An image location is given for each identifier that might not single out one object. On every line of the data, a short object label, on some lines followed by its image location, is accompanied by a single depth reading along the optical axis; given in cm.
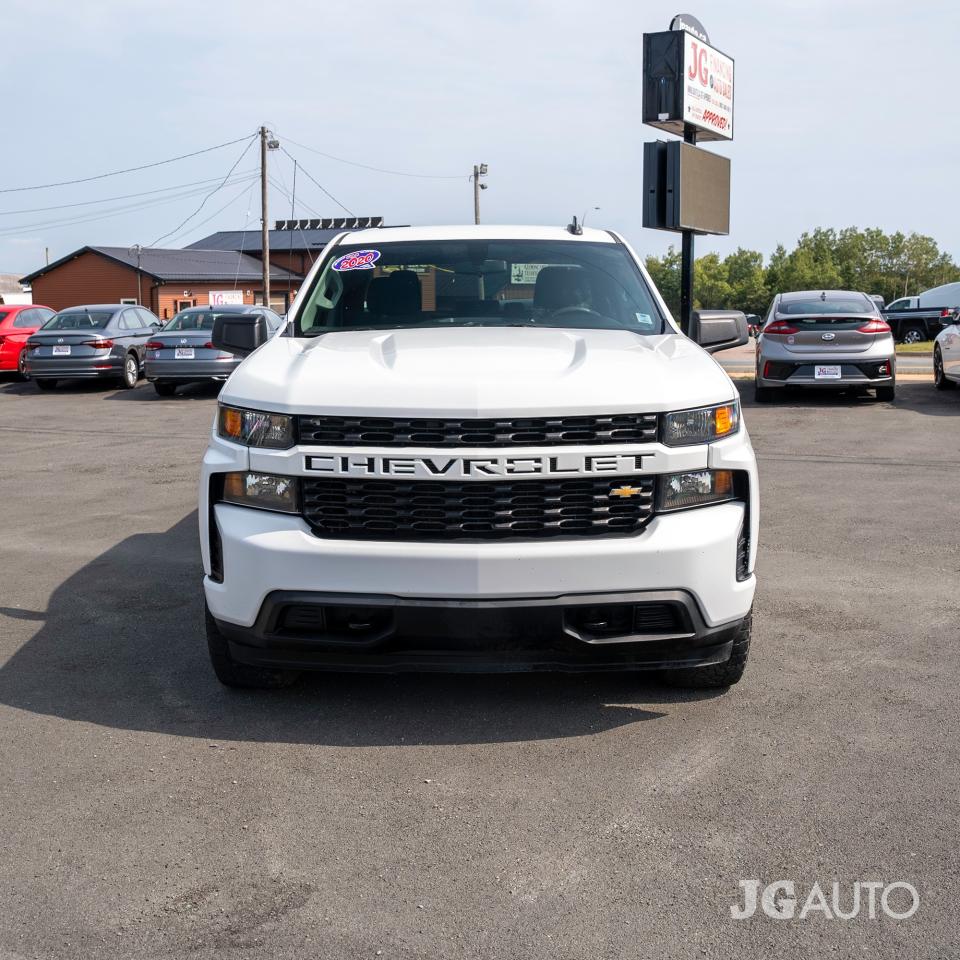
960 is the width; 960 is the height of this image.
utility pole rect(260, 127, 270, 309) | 4656
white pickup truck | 396
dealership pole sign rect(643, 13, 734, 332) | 1788
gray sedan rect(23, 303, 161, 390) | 2058
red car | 2247
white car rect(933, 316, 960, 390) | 1672
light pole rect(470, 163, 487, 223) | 6197
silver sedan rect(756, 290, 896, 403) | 1565
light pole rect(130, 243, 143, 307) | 6413
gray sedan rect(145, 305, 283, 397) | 1889
